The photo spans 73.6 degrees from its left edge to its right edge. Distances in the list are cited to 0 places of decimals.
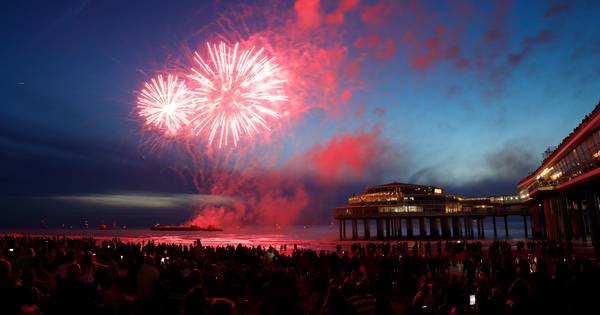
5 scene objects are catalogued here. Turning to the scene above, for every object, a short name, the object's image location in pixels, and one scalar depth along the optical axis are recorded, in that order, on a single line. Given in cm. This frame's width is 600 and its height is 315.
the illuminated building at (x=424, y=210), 8075
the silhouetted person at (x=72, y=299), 479
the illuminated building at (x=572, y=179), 2853
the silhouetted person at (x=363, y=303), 576
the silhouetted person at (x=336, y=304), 510
